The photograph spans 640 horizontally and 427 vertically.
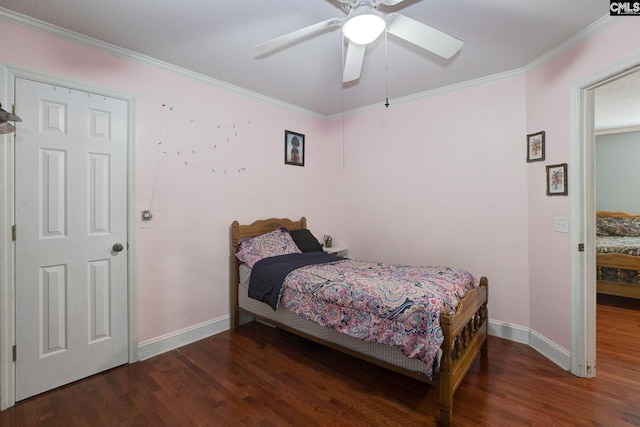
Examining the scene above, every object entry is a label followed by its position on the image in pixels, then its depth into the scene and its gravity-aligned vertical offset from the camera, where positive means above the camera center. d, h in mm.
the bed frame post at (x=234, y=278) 3254 -692
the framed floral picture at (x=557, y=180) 2447 +287
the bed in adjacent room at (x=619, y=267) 3725 -670
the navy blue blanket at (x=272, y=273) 2719 -551
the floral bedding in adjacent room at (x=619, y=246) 3800 -417
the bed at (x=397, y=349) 1815 -949
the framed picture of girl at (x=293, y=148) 3939 +896
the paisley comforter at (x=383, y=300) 1885 -614
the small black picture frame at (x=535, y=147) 2691 +623
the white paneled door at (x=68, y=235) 2107 -155
